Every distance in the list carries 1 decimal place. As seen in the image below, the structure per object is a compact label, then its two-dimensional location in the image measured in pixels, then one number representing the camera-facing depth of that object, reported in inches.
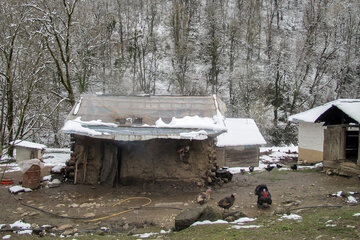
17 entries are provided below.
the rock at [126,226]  308.7
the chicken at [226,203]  340.8
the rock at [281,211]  318.3
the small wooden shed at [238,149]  757.3
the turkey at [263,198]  366.9
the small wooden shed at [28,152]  615.2
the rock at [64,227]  299.8
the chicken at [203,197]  389.4
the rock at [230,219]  298.4
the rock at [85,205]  381.9
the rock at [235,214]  308.3
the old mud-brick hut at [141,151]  454.6
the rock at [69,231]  285.0
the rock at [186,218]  281.1
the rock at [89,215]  344.2
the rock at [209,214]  293.1
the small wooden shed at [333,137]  529.3
